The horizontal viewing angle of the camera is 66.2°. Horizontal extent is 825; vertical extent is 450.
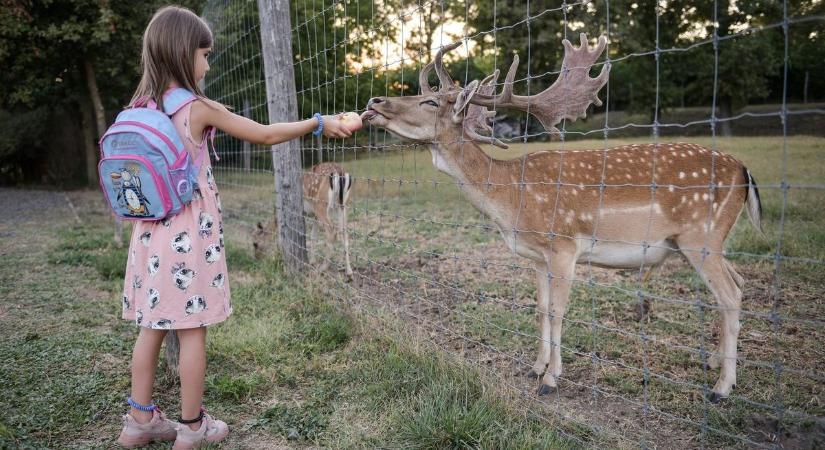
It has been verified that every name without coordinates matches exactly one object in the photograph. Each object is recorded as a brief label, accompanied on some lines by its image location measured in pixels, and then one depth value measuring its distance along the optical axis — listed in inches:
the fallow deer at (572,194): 144.4
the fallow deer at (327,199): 269.3
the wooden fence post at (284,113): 208.7
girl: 106.1
